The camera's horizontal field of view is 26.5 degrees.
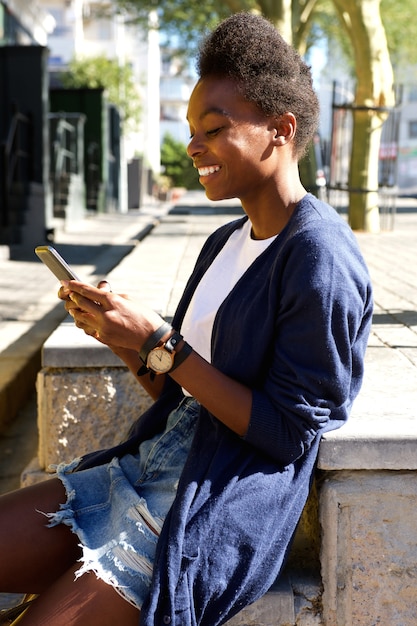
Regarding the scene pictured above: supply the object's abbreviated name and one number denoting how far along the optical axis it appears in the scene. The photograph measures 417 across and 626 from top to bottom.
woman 1.93
